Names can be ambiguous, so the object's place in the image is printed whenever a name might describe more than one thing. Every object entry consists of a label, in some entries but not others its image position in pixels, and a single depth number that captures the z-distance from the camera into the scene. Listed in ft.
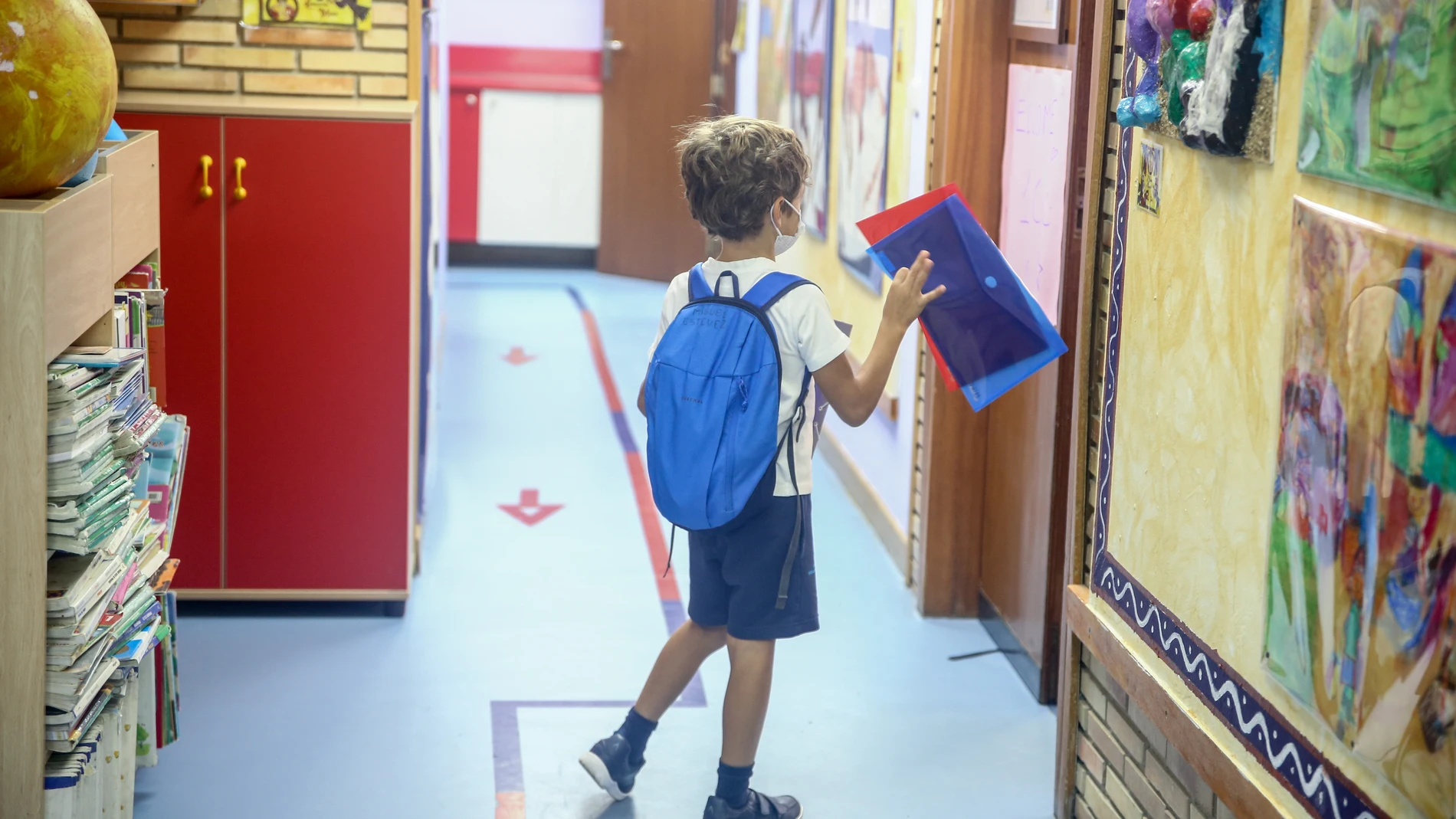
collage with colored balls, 6.25
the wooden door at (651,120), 30.78
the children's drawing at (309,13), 12.26
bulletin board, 5.25
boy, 8.55
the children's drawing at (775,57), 21.90
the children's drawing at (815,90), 18.62
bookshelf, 7.07
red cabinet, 12.13
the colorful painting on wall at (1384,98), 4.98
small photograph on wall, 7.47
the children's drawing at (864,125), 15.48
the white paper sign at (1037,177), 11.54
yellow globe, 6.88
